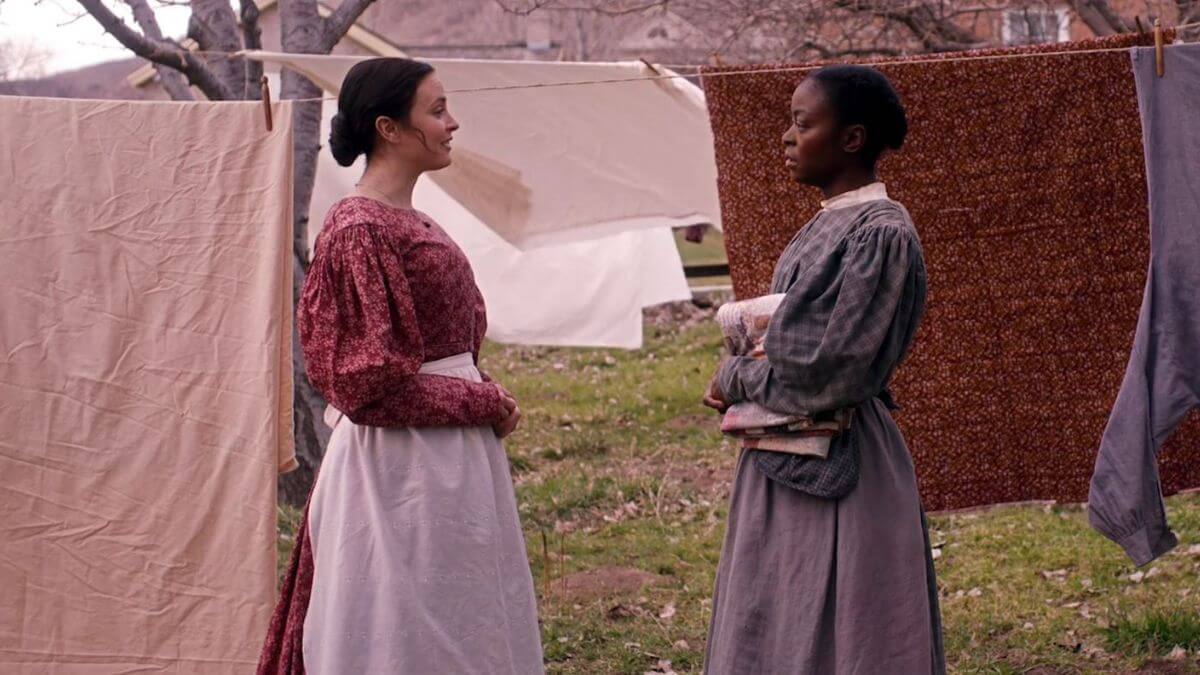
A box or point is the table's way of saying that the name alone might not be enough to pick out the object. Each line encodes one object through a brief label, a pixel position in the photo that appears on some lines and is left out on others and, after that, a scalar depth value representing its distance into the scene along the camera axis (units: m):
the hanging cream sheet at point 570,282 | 7.42
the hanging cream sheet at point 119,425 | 3.68
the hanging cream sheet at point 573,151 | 4.94
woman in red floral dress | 2.92
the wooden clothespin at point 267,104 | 3.70
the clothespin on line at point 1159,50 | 3.66
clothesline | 3.95
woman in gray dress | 2.93
